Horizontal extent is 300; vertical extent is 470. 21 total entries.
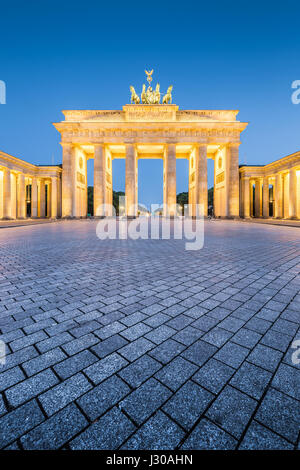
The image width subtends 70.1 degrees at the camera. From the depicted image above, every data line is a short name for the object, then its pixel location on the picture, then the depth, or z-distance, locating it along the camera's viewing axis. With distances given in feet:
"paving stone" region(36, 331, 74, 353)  6.75
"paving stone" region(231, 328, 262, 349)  6.95
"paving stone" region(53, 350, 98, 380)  5.71
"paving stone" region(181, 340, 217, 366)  6.18
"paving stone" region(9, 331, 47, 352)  6.83
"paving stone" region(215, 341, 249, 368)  6.10
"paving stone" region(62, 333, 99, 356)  6.65
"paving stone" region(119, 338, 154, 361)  6.39
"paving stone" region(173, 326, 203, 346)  7.12
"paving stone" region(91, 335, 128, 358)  6.55
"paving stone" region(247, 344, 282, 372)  5.99
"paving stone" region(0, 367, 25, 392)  5.30
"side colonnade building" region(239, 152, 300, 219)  91.76
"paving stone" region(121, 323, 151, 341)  7.38
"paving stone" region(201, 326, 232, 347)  7.06
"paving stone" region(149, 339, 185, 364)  6.27
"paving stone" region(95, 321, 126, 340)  7.48
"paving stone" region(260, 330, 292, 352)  6.84
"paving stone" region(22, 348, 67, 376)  5.84
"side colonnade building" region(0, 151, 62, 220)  96.22
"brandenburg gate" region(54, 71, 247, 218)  104.32
